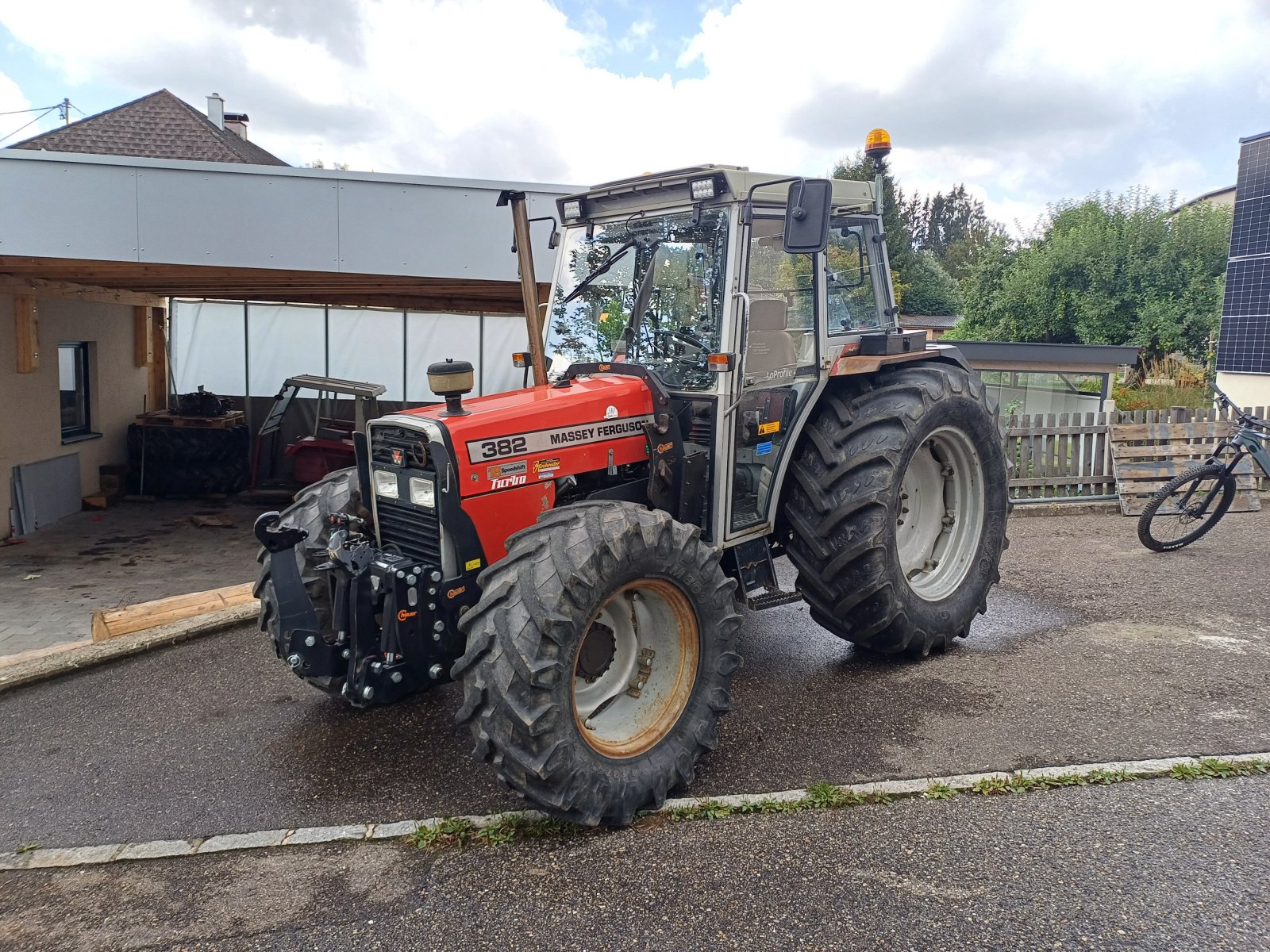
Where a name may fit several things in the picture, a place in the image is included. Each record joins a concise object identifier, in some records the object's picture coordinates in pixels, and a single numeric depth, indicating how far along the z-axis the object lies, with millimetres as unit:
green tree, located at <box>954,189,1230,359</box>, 25688
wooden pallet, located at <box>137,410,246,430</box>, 13344
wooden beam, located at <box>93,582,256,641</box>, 5629
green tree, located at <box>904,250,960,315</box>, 46469
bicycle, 7852
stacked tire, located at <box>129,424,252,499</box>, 13133
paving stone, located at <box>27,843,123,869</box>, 3354
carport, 7367
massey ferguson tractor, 3385
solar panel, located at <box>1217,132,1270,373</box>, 19297
